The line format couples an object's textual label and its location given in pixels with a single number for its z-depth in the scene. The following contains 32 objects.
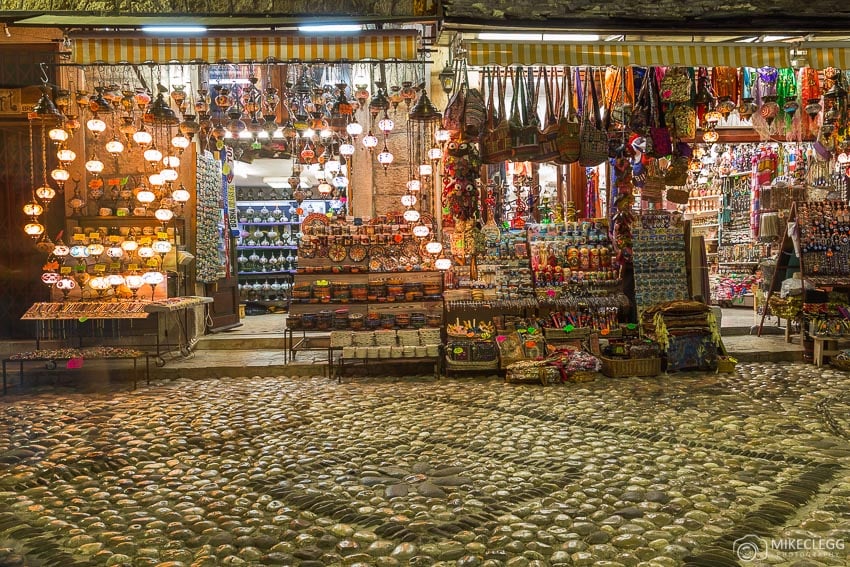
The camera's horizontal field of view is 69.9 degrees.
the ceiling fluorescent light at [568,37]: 6.99
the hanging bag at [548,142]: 7.43
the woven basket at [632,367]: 7.34
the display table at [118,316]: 7.88
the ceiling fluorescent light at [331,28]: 5.30
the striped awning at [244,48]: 5.30
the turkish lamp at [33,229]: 8.45
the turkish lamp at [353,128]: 8.31
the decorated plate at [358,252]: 9.02
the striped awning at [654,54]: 5.42
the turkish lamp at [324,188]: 10.63
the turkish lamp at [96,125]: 7.69
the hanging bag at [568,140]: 7.36
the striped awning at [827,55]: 5.53
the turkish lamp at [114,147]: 8.34
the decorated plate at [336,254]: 8.99
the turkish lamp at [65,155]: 8.41
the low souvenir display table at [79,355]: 7.16
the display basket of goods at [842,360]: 7.47
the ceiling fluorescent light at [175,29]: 5.12
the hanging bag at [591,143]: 7.43
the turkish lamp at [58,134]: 8.09
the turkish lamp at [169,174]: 8.72
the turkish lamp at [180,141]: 8.31
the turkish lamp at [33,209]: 8.38
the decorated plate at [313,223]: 9.26
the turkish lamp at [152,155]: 8.53
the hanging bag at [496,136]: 7.49
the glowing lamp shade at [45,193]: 8.52
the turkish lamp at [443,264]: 8.55
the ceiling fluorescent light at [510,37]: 7.40
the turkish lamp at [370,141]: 8.88
